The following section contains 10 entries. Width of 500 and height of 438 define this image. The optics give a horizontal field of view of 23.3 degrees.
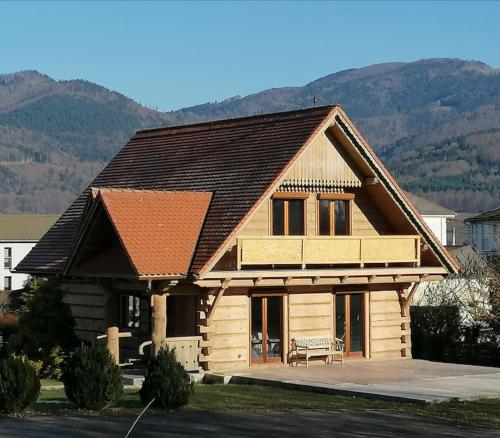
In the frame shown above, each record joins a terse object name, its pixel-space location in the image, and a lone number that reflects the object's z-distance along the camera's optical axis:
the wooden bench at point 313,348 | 33.50
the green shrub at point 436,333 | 38.31
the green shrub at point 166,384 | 24.00
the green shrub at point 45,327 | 34.53
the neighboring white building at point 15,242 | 104.81
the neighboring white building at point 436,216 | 93.75
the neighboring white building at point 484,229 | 82.62
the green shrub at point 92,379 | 23.95
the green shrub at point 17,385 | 23.28
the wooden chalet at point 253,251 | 31.73
